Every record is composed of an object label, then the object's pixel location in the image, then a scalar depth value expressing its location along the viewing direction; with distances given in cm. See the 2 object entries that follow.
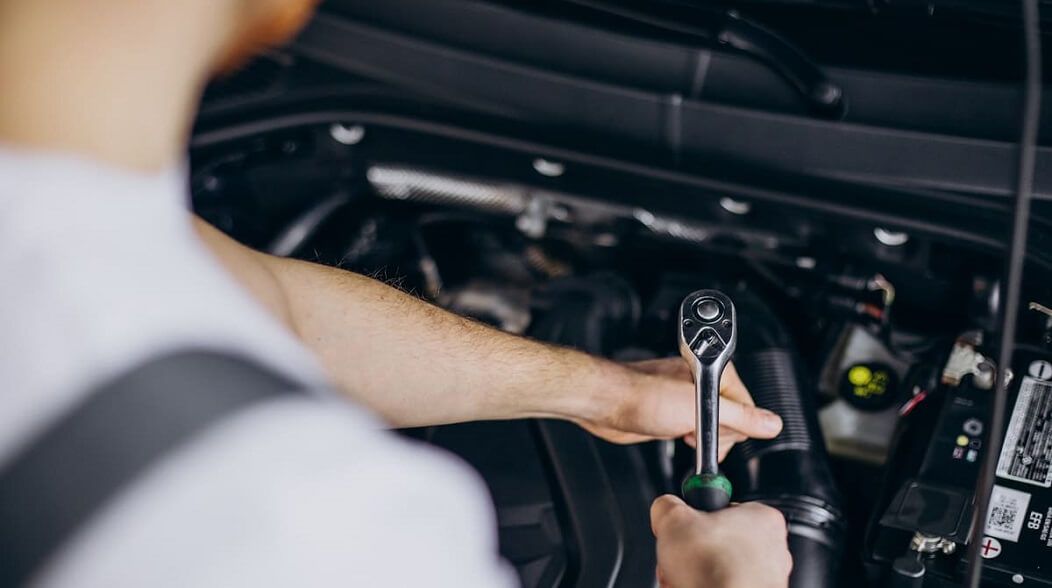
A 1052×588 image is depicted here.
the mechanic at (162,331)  48
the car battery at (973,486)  89
